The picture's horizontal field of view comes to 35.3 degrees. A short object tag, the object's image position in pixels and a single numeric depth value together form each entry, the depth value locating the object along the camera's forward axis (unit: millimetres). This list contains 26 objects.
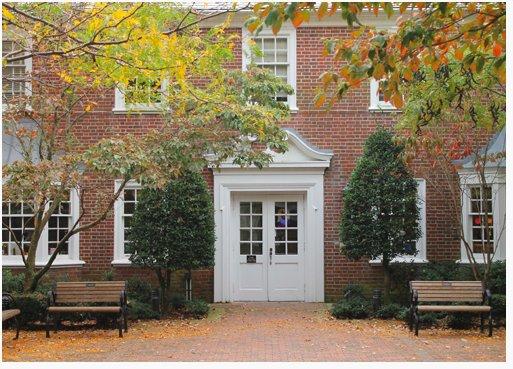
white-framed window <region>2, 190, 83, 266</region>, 17391
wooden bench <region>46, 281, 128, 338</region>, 13508
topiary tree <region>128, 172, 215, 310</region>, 15625
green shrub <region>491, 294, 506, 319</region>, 14008
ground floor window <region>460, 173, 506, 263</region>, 16594
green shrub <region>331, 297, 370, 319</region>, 15305
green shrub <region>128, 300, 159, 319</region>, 14738
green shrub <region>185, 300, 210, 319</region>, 15445
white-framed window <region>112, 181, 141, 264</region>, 17500
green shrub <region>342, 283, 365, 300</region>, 16234
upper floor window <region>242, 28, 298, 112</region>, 17422
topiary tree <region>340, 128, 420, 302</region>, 15891
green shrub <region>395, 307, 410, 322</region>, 14509
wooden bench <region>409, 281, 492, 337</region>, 13430
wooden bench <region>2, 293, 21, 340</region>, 12680
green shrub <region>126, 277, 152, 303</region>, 16094
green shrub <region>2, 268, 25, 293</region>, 14961
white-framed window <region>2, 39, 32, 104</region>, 15844
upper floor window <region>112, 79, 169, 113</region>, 12578
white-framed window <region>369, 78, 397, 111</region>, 17328
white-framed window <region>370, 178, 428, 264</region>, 17219
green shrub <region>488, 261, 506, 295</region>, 15086
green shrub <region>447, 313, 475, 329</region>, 13742
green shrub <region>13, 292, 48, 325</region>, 13719
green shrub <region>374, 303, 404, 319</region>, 15305
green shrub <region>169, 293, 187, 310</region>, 16094
